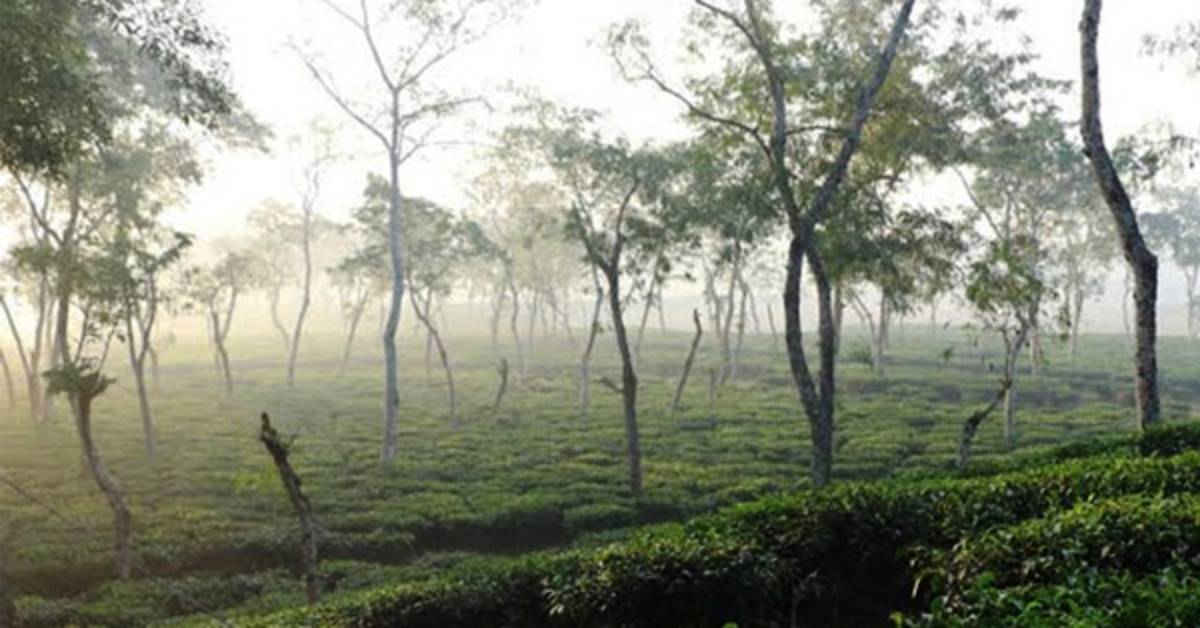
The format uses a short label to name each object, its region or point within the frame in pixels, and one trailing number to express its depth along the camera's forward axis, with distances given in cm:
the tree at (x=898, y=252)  2481
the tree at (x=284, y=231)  5597
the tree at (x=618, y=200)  2609
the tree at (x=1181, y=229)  7844
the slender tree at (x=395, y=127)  3372
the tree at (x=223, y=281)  5069
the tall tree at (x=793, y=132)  1948
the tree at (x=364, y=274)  4709
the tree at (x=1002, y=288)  2448
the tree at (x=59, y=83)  1357
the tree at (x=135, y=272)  2850
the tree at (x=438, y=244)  4956
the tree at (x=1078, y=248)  6662
